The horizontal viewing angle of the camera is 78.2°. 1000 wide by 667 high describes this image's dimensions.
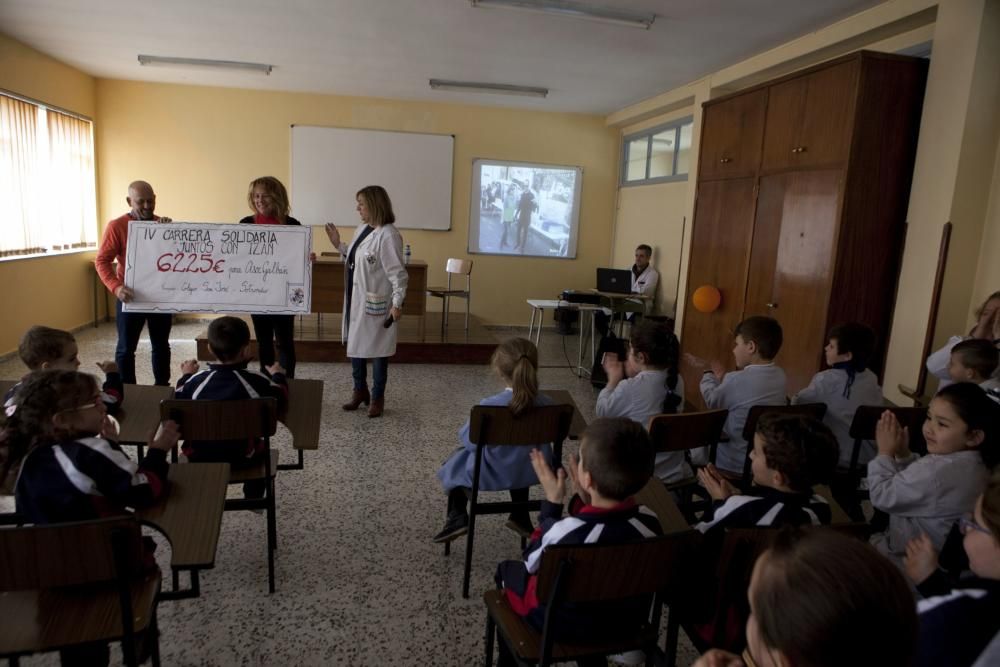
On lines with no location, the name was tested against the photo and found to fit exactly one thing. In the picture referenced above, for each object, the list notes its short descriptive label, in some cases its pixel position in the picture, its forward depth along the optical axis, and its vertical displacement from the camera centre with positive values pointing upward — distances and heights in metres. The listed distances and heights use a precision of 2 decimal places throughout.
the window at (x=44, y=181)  5.37 +0.31
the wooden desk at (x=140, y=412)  2.03 -0.68
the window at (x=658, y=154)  6.79 +1.19
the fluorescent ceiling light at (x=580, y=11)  4.03 +1.56
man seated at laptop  6.84 -0.24
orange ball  4.45 -0.30
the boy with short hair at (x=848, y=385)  2.46 -0.47
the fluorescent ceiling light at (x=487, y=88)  6.60 +1.66
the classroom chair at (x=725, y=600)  1.28 -0.75
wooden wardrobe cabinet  3.30 +0.41
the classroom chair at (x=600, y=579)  1.19 -0.65
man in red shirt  3.39 -0.49
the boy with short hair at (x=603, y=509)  1.34 -0.57
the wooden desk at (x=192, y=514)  1.37 -0.71
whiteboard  7.61 +0.78
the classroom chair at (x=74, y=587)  1.14 -0.79
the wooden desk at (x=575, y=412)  2.27 -0.62
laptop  6.38 -0.30
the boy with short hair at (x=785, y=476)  1.48 -0.52
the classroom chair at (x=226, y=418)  1.88 -0.60
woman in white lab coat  3.81 -0.28
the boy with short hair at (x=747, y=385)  2.50 -0.51
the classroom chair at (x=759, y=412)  2.18 -0.54
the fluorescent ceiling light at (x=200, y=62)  6.05 +1.57
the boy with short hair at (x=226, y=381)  2.17 -0.55
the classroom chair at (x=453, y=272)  6.65 -0.41
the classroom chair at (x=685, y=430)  2.07 -0.59
